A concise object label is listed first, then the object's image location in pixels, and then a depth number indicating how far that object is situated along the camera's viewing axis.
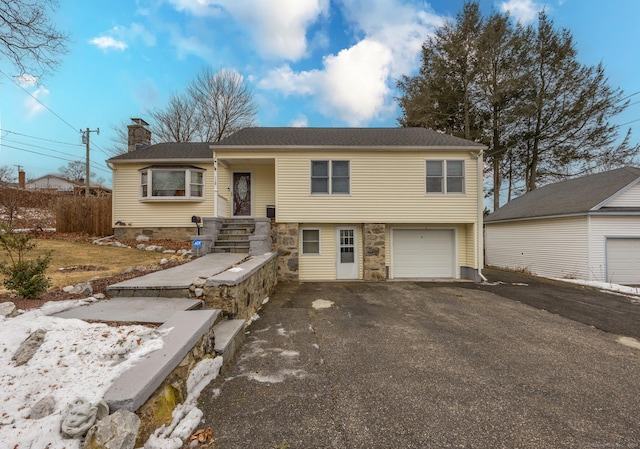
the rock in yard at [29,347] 2.06
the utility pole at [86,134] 19.33
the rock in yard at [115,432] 1.51
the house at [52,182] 37.10
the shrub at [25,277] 3.40
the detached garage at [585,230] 10.18
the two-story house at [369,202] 9.30
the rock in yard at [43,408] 1.64
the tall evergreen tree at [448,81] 16.23
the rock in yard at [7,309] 2.68
